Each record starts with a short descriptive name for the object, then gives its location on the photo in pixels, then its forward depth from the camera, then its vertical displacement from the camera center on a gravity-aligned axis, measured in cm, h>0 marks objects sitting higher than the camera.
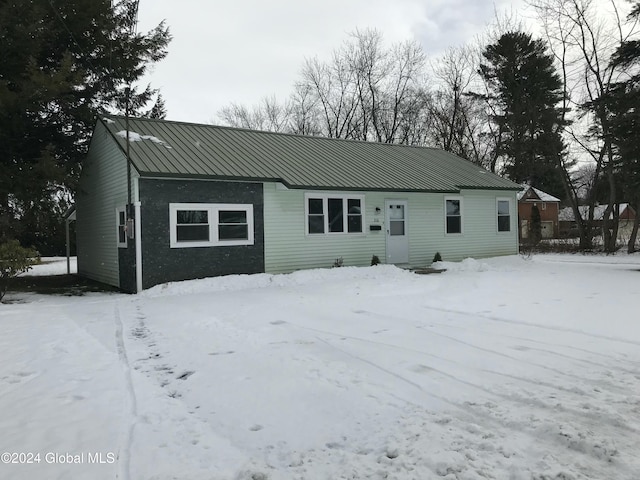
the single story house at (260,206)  1245 +96
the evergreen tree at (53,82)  1340 +541
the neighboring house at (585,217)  3599 +101
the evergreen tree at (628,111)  1605 +431
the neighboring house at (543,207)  4419 +229
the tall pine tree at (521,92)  3297 +1034
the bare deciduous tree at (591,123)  2498 +586
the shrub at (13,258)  1120 -43
